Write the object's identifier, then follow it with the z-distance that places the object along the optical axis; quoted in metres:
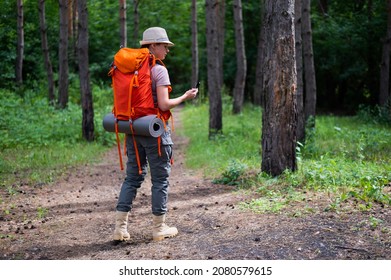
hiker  5.36
